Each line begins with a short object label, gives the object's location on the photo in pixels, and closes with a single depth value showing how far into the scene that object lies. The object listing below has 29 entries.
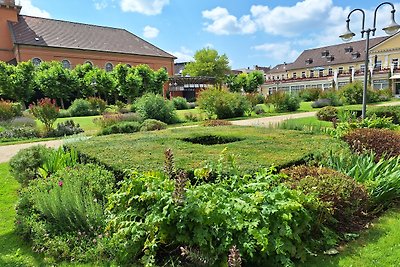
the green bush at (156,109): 18.56
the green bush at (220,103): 19.92
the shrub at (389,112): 14.40
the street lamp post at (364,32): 10.87
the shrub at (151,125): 13.72
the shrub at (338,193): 3.65
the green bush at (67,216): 3.39
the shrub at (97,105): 25.56
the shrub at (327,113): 16.67
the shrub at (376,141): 6.27
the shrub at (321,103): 27.20
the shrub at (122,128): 13.31
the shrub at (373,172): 4.36
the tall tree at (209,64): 66.31
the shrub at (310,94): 36.11
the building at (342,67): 46.03
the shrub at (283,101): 24.06
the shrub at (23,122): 15.88
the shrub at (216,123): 12.48
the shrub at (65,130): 14.58
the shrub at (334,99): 27.41
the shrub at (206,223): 2.88
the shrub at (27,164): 5.59
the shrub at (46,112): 14.36
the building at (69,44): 42.44
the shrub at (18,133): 13.90
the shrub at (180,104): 30.87
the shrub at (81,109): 25.66
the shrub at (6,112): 16.81
